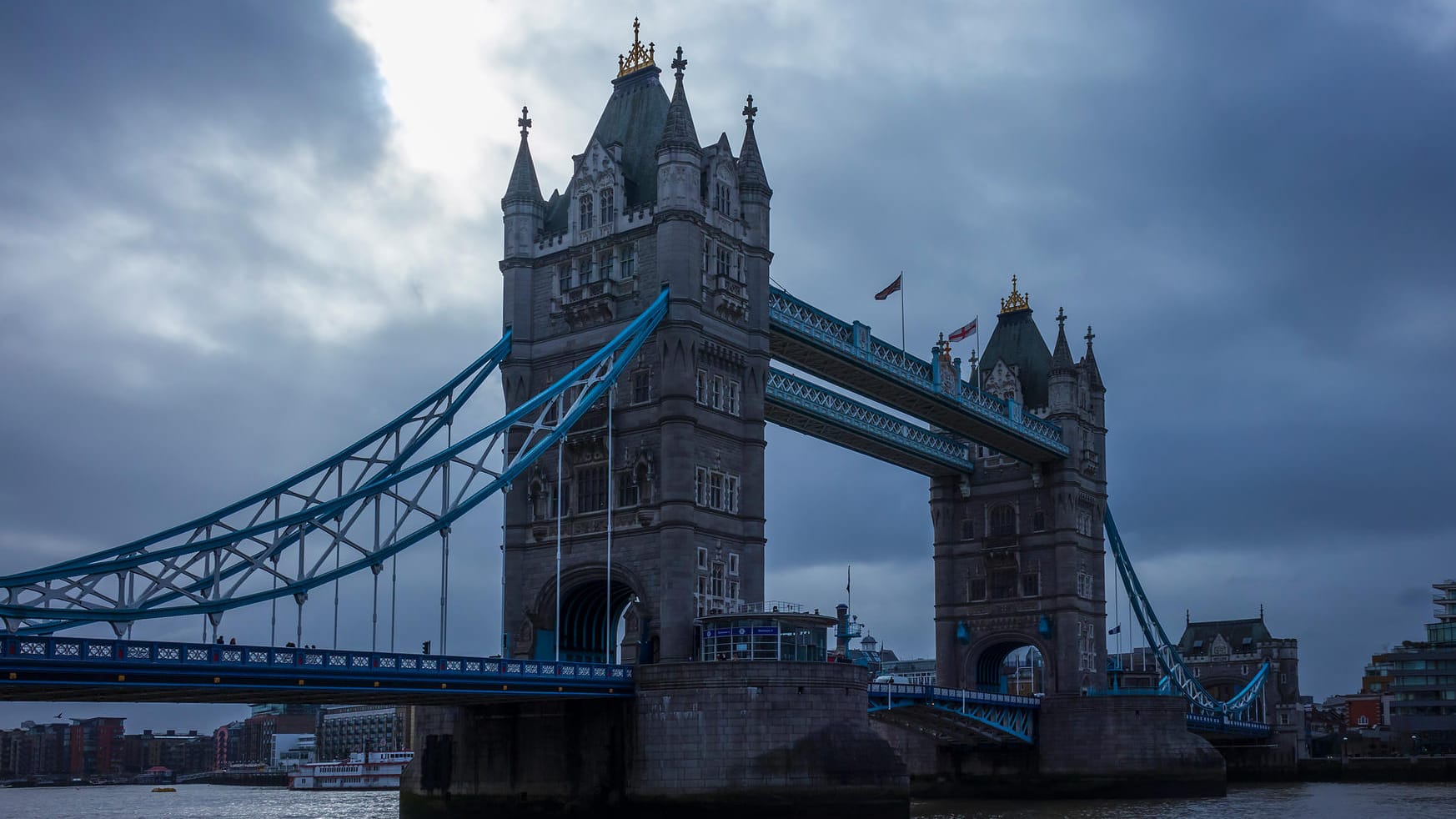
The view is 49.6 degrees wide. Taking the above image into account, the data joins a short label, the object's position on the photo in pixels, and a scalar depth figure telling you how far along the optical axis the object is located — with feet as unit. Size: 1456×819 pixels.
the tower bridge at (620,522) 165.68
